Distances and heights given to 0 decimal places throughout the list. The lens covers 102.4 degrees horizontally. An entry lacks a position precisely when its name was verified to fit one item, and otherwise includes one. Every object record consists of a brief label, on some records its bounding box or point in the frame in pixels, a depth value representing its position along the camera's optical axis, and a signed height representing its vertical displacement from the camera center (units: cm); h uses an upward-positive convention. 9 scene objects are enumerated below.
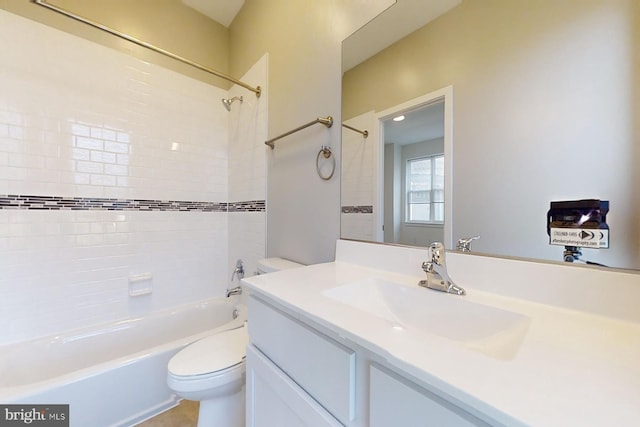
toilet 105 -70
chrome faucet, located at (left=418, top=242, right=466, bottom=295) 80 -20
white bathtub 120 -88
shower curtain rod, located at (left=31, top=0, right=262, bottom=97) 120 +95
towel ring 136 +28
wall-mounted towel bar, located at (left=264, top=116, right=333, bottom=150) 135 +47
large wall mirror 62 +29
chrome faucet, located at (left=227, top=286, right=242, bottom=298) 195 -63
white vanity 35 -25
